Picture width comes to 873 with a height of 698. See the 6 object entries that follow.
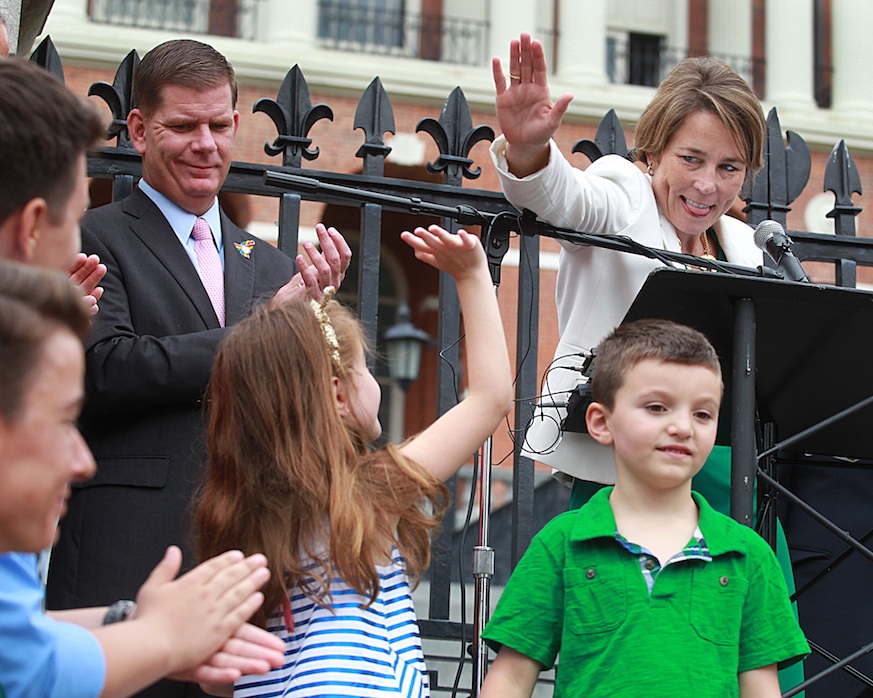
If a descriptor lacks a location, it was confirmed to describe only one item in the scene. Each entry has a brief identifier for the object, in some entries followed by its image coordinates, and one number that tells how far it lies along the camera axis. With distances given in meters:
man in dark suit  2.54
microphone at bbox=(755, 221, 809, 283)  2.74
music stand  2.36
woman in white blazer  2.69
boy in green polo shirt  2.11
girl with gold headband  2.09
